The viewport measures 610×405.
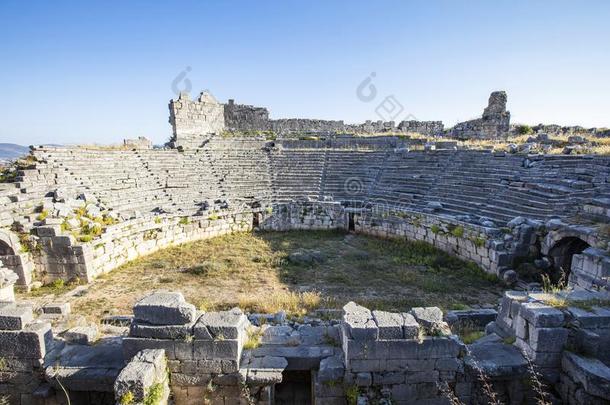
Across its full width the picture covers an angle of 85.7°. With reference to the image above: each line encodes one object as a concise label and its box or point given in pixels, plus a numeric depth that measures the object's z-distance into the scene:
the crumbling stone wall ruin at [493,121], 20.92
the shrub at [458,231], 10.49
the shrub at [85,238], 9.33
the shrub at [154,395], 3.87
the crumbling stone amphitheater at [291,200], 9.02
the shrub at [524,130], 21.86
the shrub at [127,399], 3.76
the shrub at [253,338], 4.86
